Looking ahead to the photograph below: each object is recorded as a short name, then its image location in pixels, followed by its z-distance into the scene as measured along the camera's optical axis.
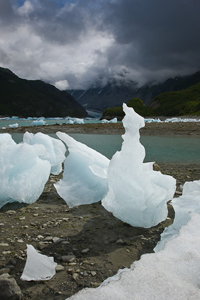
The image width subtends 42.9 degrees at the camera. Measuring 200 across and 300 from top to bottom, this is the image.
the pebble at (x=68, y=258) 3.21
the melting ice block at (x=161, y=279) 1.96
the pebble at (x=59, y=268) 2.98
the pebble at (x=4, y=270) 2.93
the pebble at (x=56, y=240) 3.72
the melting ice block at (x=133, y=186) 4.09
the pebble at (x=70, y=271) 2.93
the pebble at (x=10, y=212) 4.77
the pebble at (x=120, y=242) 3.70
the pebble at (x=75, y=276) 2.82
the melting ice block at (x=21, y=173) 5.04
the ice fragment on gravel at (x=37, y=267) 2.78
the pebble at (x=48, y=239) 3.74
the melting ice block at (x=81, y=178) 4.96
